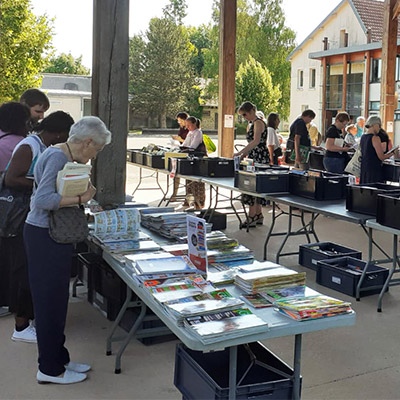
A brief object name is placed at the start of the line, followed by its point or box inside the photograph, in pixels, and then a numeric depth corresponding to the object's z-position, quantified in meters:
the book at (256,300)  2.63
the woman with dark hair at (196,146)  8.62
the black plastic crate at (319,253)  5.59
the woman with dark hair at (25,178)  3.38
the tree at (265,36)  42.25
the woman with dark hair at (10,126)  4.01
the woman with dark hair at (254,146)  7.15
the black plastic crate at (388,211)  4.21
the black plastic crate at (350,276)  4.89
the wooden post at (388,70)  10.66
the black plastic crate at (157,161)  8.55
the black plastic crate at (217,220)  7.54
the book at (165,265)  2.96
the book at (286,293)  2.69
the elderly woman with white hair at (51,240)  2.93
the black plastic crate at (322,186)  5.33
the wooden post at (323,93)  31.11
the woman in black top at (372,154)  6.61
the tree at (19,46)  14.02
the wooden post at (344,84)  28.72
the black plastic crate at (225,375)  2.44
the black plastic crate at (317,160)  9.12
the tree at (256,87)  35.41
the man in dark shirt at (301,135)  8.23
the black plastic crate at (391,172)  7.52
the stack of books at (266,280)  2.75
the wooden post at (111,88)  4.47
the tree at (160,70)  45.25
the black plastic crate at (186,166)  7.42
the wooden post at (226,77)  9.46
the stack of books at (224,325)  2.27
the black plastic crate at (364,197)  4.62
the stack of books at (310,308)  2.48
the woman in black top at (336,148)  7.77
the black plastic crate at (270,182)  5.71
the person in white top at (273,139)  8.43
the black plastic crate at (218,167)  7.20
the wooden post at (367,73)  27.05
